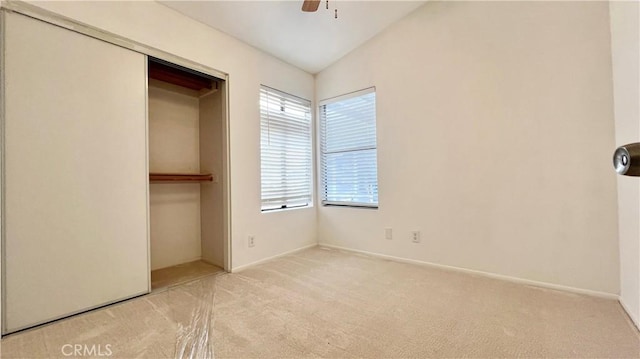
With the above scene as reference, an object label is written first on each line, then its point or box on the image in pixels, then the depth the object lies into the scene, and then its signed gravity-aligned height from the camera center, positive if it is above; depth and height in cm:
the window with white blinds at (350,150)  337 +42
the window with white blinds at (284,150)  324 +43
